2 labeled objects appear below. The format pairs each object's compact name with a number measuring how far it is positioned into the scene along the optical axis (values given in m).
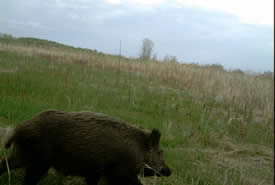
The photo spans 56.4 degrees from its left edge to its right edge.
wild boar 2.33
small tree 38.97
